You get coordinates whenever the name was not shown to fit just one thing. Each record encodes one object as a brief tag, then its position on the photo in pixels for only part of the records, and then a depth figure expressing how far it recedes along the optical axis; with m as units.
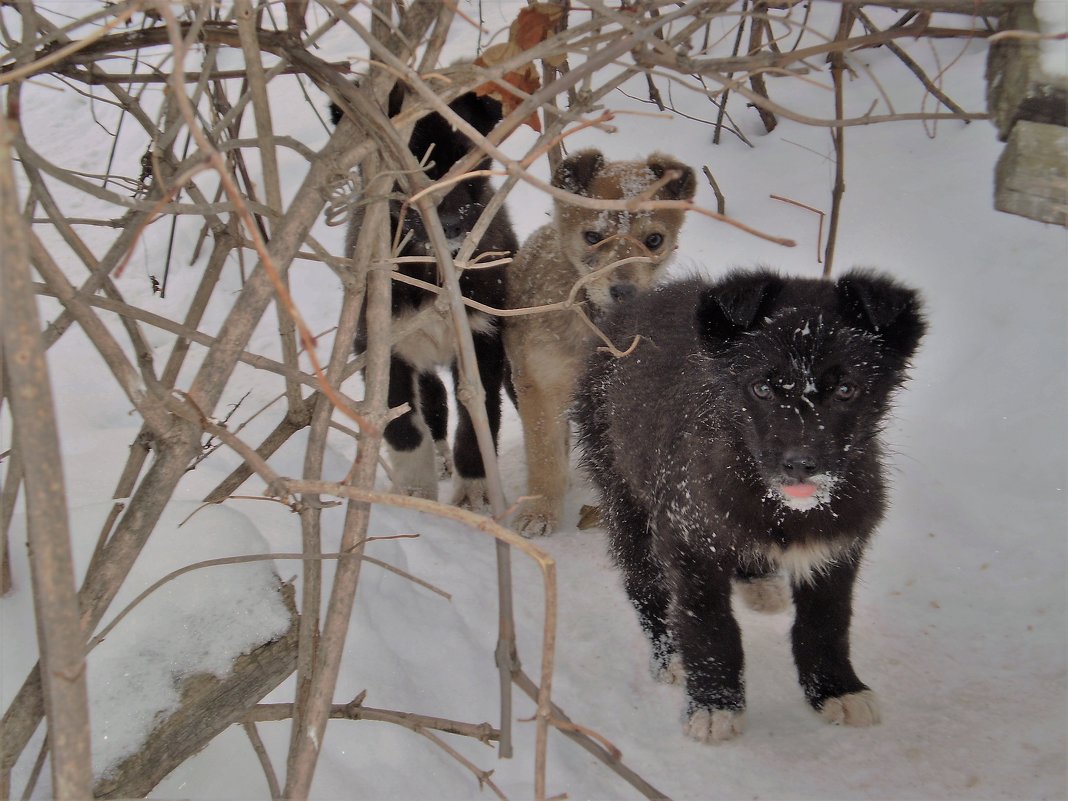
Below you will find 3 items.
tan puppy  4.65
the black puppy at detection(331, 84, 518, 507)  4.32
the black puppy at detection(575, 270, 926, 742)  2.74
